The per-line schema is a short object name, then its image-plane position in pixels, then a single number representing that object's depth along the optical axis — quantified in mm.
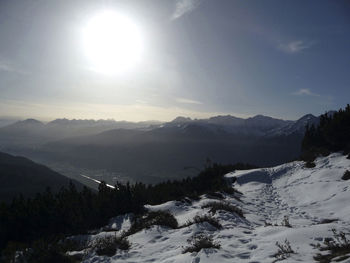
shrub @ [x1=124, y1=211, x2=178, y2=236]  11648
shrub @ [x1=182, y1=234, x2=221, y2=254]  7785
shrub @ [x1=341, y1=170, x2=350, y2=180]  18109
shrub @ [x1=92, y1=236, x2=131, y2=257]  8884
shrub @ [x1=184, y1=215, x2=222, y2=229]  10656
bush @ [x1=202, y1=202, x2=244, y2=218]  12906
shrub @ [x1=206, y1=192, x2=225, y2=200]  17567
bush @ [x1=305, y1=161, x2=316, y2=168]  24178
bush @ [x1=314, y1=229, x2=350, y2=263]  5952
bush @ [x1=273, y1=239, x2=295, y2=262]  6474
